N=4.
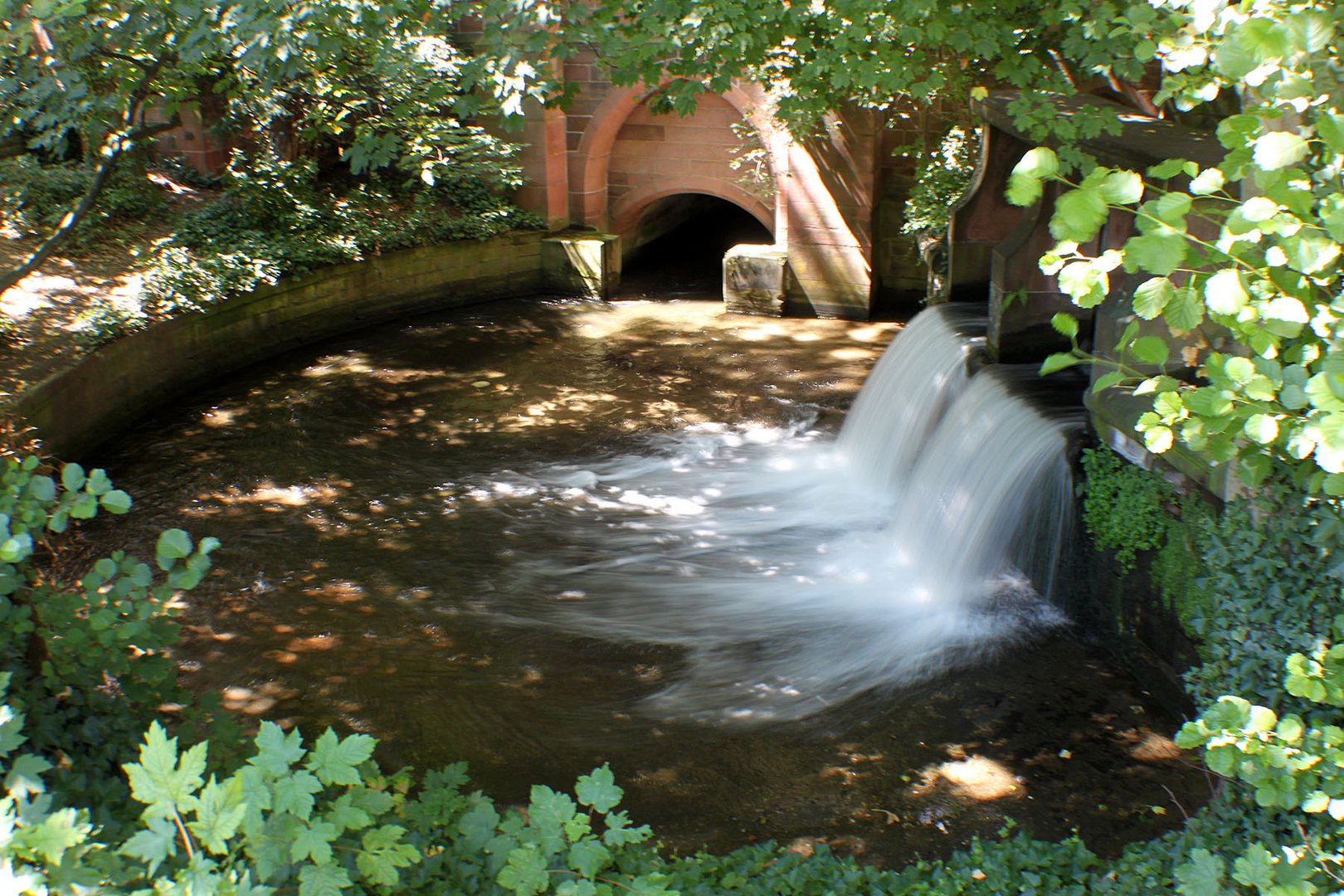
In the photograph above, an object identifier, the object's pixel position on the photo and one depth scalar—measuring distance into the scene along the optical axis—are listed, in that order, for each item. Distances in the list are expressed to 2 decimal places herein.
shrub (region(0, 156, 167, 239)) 10.95
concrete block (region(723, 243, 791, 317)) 12.76
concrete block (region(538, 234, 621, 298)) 13.88
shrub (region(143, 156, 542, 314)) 10.51
